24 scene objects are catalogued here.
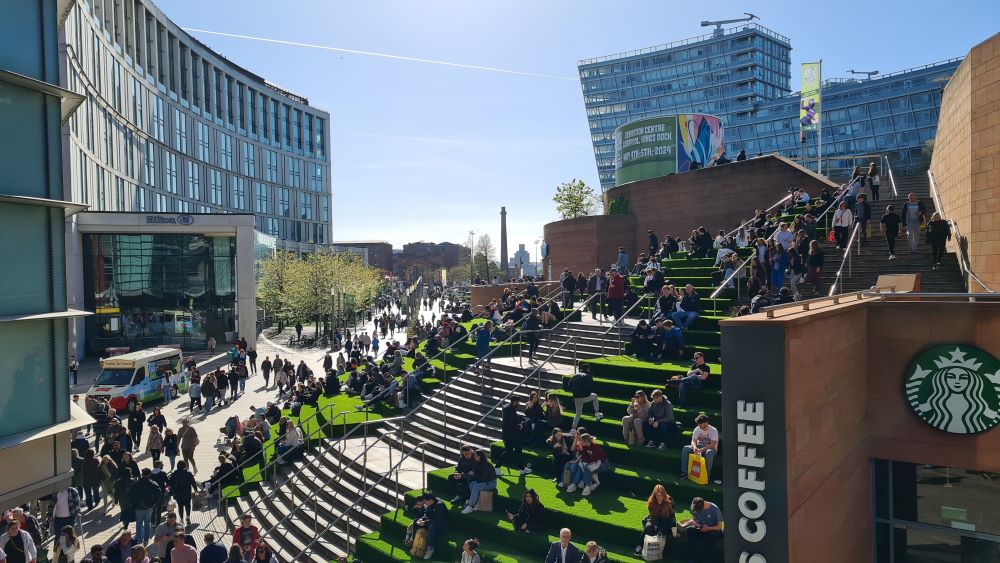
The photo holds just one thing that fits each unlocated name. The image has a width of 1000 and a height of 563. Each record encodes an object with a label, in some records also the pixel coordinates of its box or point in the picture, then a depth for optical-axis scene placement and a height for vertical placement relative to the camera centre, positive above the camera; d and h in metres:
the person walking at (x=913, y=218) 14.09 +1.05
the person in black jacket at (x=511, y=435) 12.23 -3.13
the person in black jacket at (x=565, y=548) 8.67 -3.84
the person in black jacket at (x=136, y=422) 18.17 -4.21
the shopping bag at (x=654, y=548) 8.80 -3.82
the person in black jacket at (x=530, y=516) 10.00 -3.83
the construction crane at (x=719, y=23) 100.79 +39.30
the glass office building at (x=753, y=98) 83.75 +26.07
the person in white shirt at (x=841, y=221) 15.53 +1.10
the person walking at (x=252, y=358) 31.30 -4.16
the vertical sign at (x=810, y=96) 32.19 +8.65
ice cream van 22.23 -3.76
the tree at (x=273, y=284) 51.31 -0.94
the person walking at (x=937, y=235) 13.15 +0.62
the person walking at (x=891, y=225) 14.17 +0.90
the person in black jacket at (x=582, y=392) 12.63 -2.41
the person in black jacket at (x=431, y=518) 10.45 -4.06
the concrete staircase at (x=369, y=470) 12.48 -4.33
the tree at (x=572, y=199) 46.38 +5.13
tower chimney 78.54 +4.22
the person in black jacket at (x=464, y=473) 11.16 -3.54
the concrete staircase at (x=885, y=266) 13.23 +0.00
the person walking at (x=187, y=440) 15.77 -4.10
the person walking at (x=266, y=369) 27.58 -4.16
